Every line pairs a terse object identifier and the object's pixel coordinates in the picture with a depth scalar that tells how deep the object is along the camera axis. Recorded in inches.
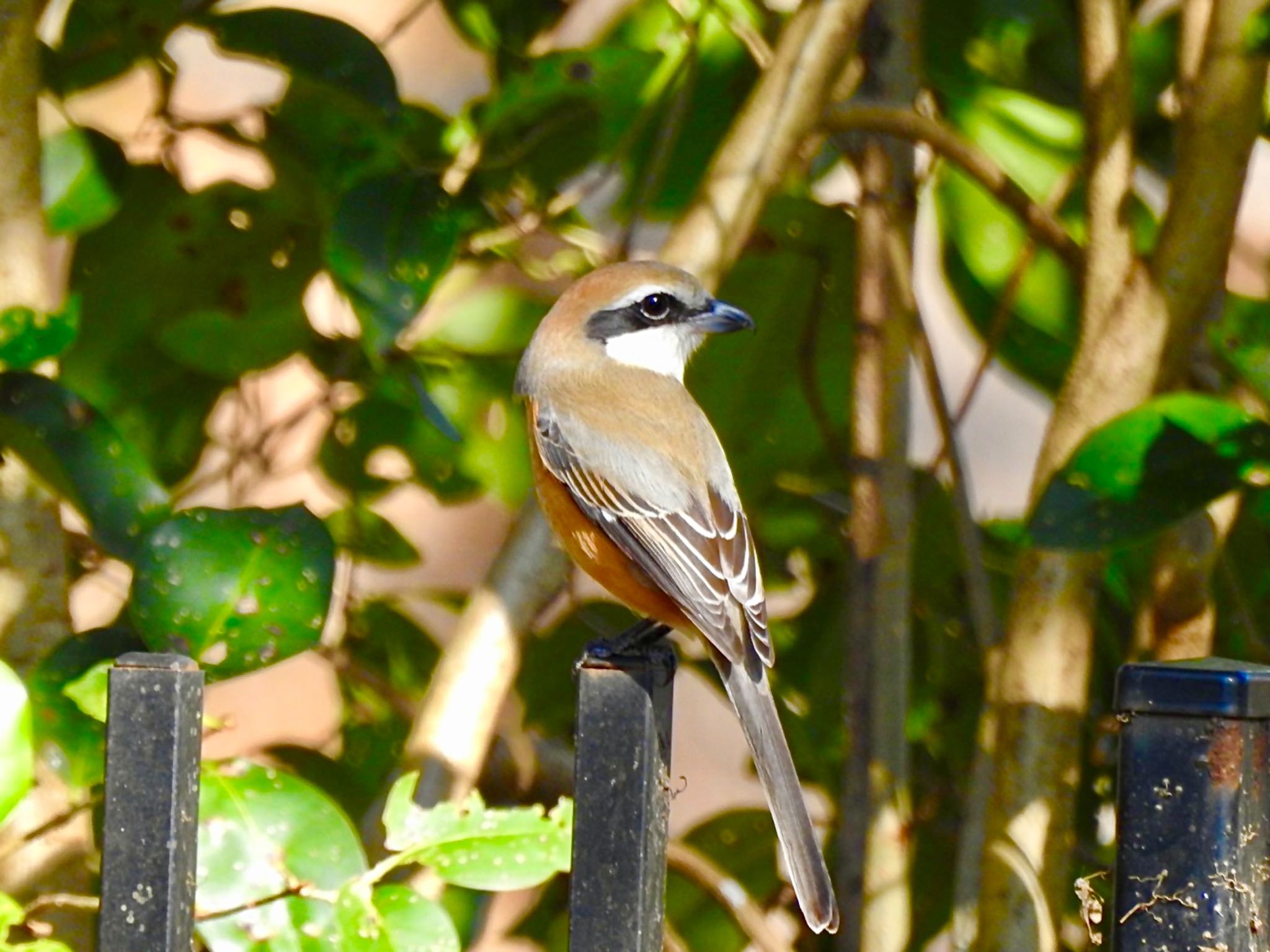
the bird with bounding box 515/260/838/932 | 206.6
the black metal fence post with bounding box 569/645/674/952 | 200.7
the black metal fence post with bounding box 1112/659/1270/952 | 200.0
